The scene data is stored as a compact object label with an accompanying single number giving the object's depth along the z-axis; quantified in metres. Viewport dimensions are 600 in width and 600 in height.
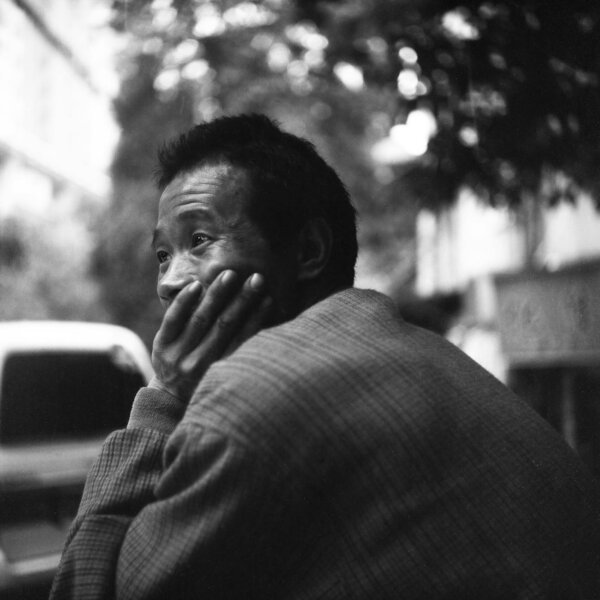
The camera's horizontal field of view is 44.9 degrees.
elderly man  1.13
